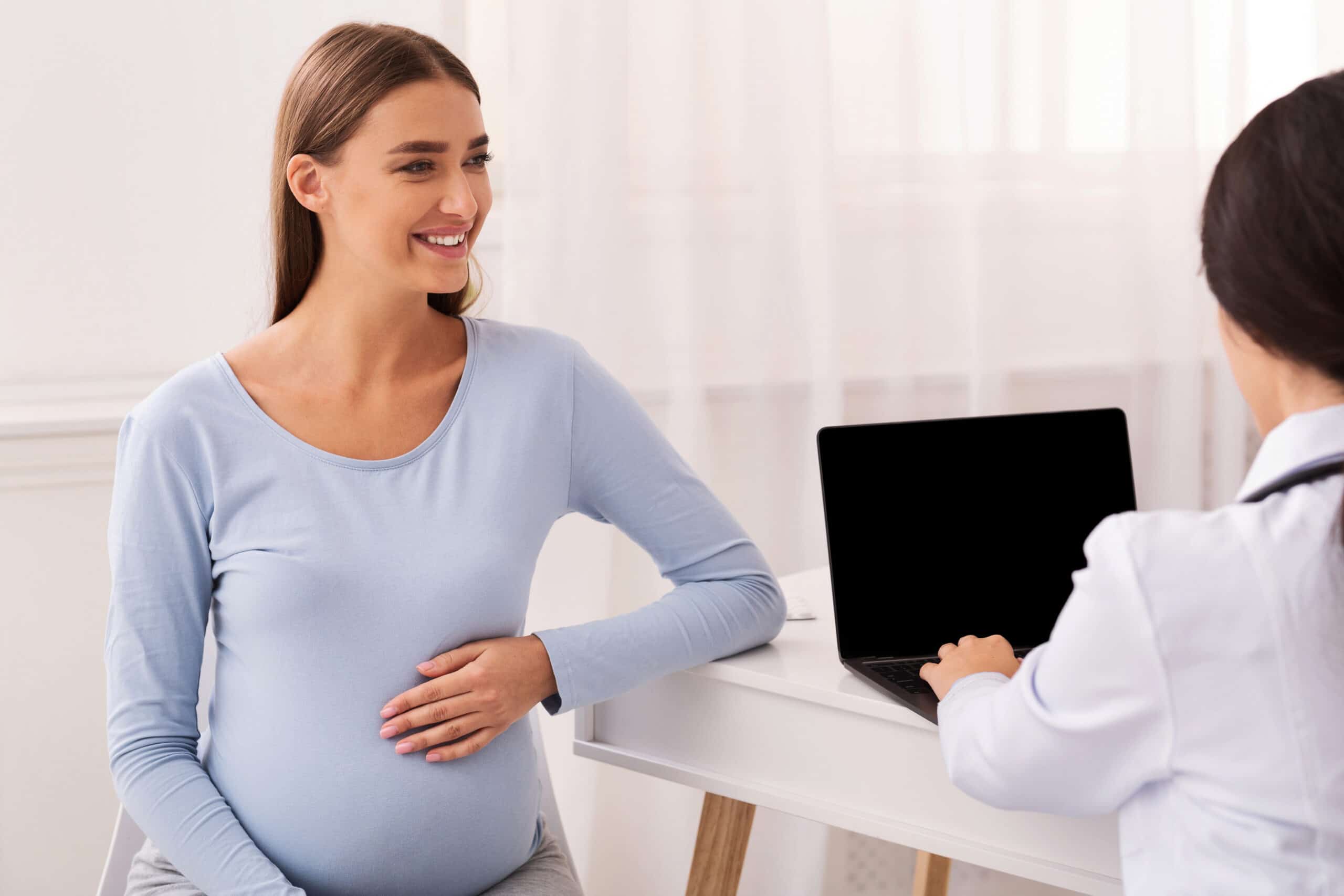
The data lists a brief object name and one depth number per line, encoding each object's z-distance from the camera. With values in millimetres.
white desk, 2988
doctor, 2674
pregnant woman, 3065
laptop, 3145
